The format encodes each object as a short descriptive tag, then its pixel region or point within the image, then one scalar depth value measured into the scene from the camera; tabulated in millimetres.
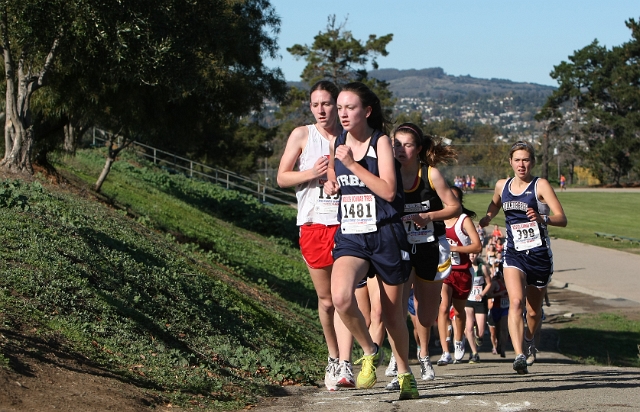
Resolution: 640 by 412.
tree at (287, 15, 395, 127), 63094
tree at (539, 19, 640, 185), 91250
